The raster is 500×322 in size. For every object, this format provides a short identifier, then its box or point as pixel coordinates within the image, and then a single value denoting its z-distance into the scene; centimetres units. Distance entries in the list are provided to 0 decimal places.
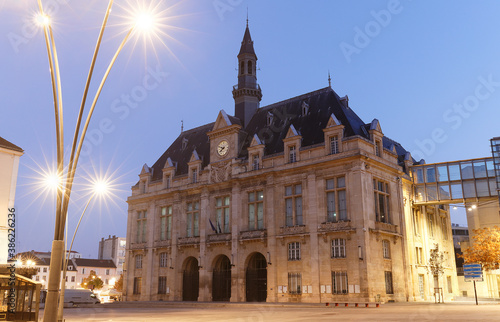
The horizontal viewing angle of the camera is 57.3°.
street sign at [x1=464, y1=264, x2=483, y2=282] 3347
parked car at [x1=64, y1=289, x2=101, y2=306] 4725
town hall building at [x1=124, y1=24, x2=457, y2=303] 3947
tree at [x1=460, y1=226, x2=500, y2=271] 4094
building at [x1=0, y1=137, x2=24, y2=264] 2373
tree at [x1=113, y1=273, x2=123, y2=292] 9802
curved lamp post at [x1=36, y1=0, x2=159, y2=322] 1124
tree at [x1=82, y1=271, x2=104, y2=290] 10681
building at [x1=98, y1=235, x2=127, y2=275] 13075
